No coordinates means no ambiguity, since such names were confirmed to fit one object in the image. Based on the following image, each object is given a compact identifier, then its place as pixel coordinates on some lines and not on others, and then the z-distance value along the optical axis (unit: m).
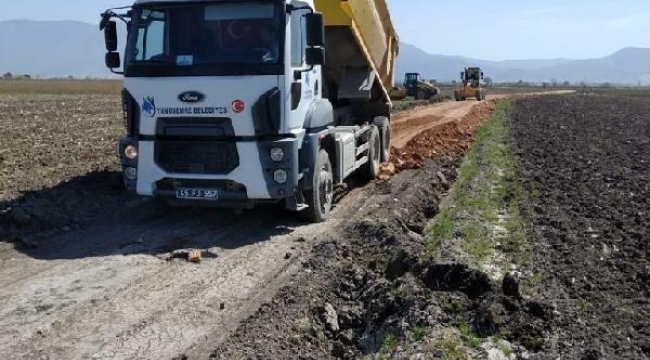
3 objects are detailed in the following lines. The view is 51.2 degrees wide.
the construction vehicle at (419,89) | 51.19
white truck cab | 8.31
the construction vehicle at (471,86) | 48.59
